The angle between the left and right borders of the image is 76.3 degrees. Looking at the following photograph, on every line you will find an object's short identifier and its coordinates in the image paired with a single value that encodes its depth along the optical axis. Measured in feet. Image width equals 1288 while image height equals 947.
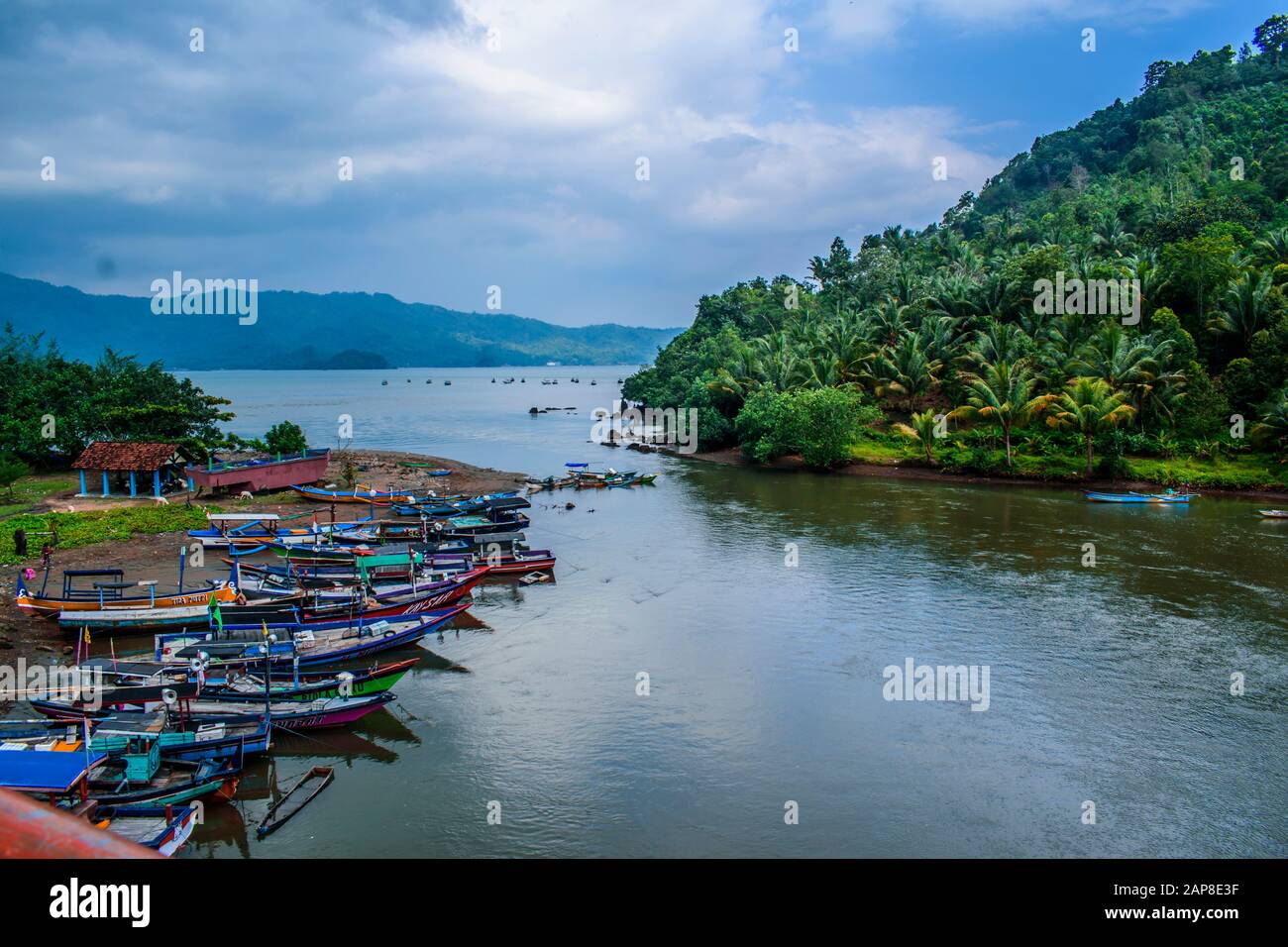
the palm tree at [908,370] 174.91
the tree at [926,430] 158.20
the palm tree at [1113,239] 201.98
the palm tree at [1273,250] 159.71
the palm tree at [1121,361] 142.72
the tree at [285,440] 144.15
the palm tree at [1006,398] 146.20
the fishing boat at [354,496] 129.39
